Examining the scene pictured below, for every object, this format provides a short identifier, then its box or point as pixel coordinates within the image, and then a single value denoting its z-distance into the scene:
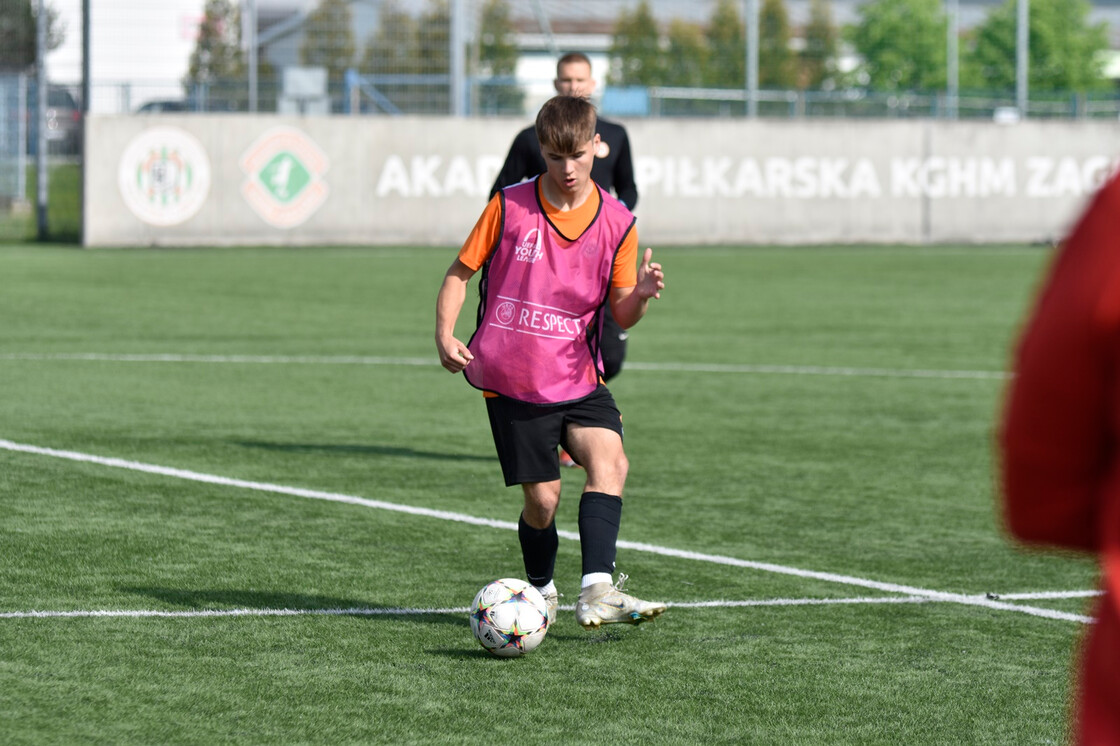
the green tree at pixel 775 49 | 49.09
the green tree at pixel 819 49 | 56.53
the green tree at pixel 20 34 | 44.94
